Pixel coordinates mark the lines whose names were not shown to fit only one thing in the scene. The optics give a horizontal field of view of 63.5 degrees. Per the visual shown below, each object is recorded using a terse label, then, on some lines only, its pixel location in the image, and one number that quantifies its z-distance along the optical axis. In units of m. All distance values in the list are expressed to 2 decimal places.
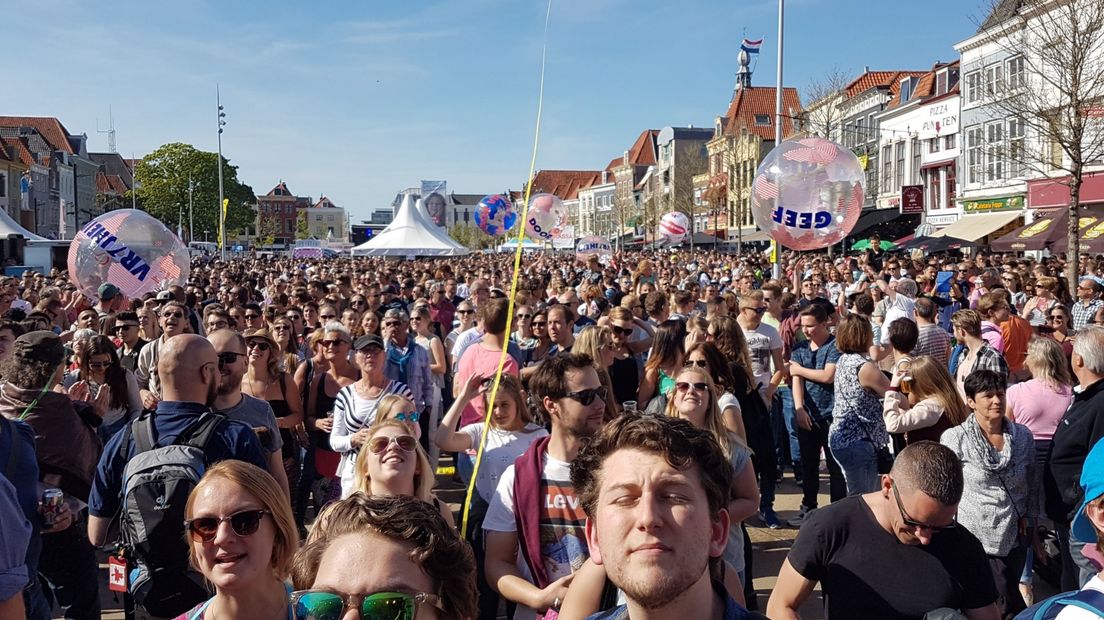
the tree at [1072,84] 17.36
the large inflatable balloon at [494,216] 26.11
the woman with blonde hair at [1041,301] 10.09
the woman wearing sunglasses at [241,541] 2.39
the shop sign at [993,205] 32.19
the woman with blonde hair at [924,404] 4.97
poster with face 80.69
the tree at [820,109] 29.97
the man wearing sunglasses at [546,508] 3.16
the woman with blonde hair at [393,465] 3.38
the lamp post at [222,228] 34.17
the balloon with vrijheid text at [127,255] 10.54
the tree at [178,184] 72.62
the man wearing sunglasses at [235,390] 4.45
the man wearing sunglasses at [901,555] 2.91
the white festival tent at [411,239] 27.95
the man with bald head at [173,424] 3.37
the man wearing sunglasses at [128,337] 6.96
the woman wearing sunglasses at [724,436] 3.60
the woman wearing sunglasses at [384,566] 1.91
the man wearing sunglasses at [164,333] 6.34
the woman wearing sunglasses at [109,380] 5.24
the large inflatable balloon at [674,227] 31.27
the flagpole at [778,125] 15.95
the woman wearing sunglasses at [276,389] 5.76
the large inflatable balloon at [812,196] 9.74
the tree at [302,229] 143.12
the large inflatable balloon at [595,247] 28.29
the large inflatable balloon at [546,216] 24.48
